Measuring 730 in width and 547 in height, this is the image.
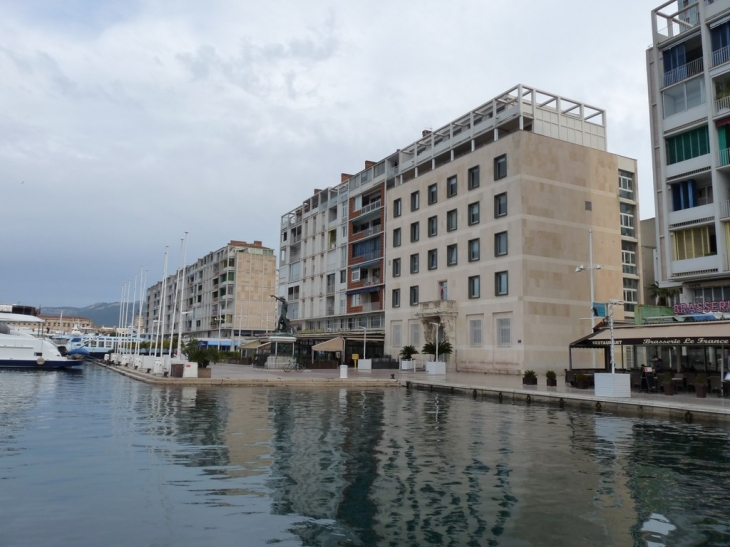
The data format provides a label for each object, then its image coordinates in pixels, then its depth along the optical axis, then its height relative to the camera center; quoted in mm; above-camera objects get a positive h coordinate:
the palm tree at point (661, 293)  42034 +5177
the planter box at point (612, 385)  23875 -1195
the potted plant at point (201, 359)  34600 -458
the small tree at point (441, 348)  45306 +343
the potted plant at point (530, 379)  31572 -1304
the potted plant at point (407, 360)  49812 -609
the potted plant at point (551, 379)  30203 -1272
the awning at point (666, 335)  24703 +819
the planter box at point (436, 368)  43250 -1067
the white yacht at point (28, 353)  44062 -231
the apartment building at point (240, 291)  110312 +11017
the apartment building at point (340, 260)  66312 +11132
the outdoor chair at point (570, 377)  29875 -1159
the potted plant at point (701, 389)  24094 -1338
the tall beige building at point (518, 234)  46594 +9739
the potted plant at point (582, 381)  28859 -1272
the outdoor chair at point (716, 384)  24953 -1189
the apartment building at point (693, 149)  33188 +11622
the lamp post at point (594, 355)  47475 -90
